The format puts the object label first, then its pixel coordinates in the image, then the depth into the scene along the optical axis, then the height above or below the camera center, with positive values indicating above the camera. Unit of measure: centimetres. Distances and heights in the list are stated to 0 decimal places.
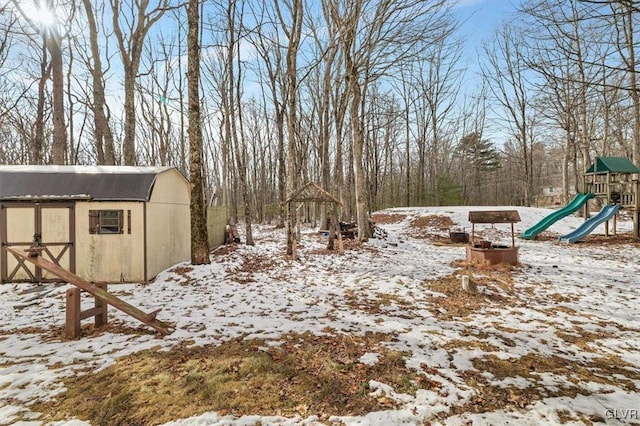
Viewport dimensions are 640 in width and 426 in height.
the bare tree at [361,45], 1054 +648
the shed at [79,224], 776 -22
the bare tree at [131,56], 1234 +698
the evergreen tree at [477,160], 3347 +603
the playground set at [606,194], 1254 +68
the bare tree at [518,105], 2388 +892
